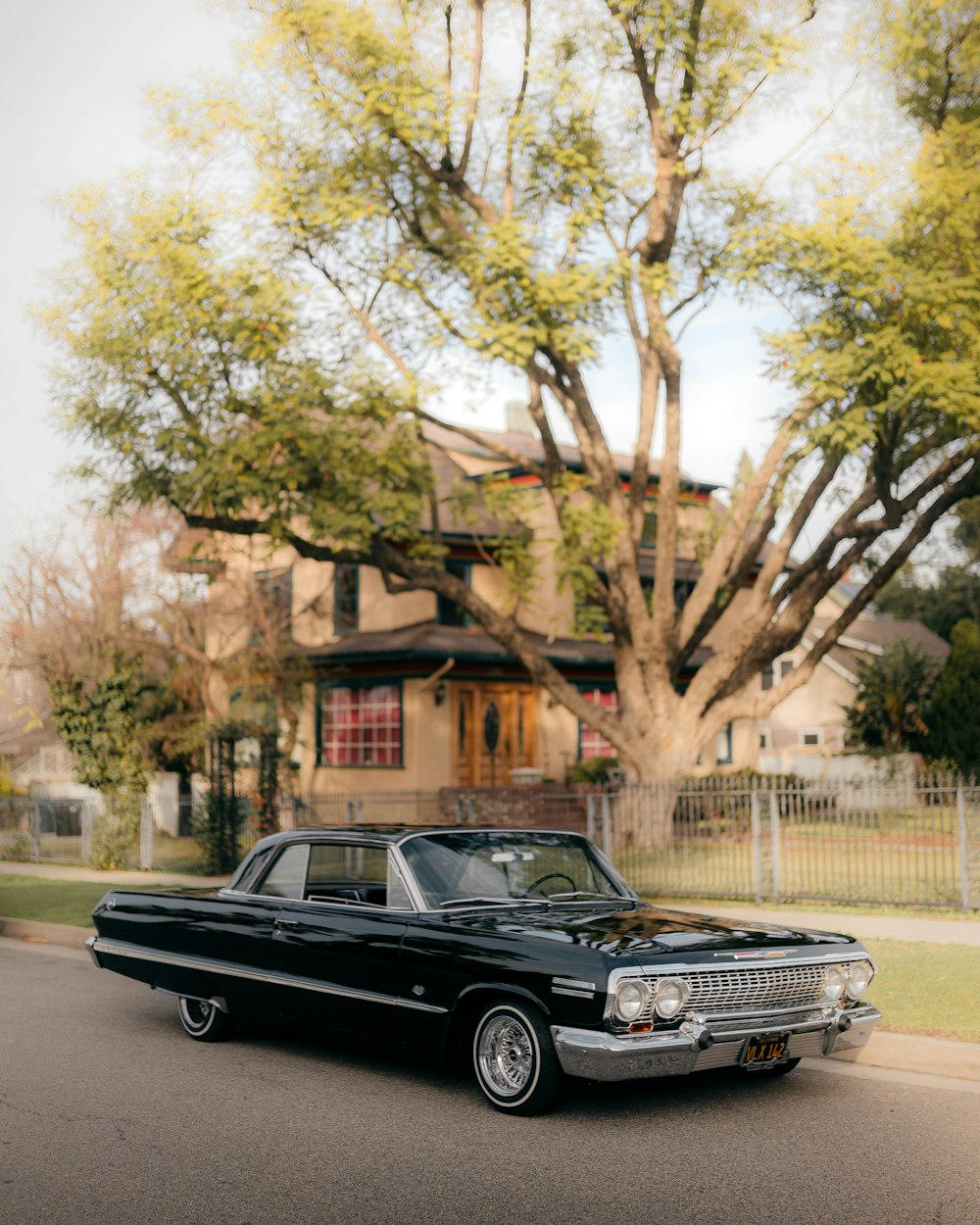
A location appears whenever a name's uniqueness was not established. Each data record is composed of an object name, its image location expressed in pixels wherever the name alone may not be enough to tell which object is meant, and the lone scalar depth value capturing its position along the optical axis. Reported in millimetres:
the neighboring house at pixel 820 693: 49750
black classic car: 6520
